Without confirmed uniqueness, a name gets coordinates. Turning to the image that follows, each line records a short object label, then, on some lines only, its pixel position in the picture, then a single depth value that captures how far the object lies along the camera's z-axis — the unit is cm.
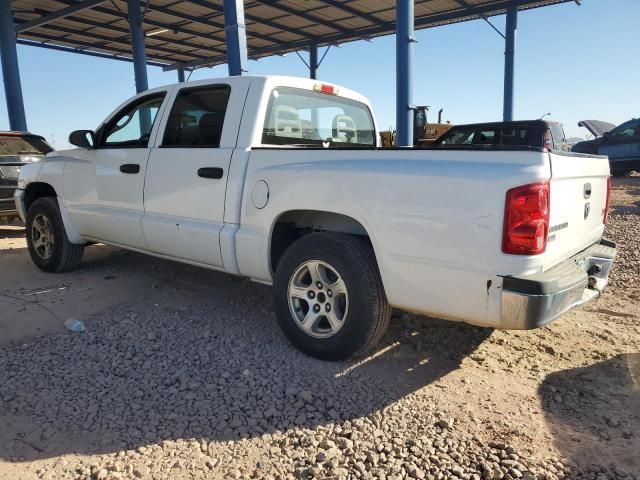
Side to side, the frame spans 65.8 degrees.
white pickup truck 255
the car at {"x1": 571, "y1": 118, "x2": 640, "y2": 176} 1437
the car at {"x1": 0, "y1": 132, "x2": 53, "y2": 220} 795
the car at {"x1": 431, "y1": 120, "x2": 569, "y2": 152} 1009
